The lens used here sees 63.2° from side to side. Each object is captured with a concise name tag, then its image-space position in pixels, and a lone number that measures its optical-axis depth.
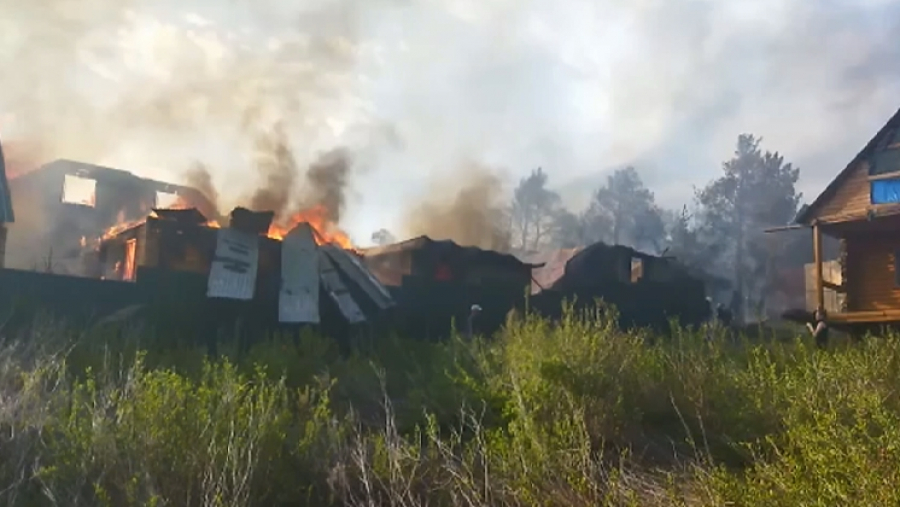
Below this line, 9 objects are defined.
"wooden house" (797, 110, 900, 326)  16.83
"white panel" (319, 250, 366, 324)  19.00
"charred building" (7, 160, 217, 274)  32.53
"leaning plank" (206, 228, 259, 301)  18.27
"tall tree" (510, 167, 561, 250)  60.78
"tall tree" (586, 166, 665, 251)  57.94
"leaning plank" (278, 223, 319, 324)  18.70
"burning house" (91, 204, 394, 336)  18.53
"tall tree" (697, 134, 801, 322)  50.31
